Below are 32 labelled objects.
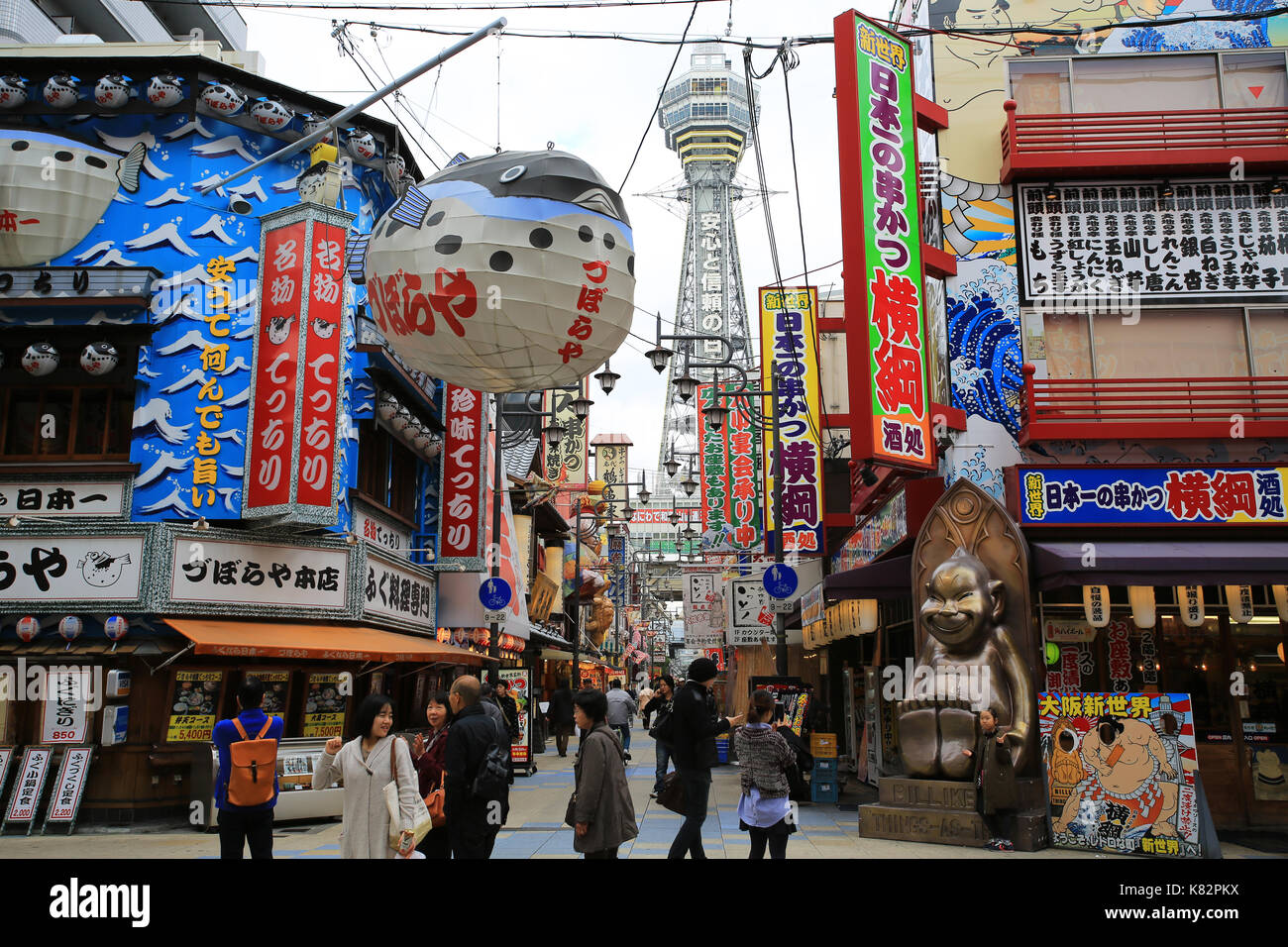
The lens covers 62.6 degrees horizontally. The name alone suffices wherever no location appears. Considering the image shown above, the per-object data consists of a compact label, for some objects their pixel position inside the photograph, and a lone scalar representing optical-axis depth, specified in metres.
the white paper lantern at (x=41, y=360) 15.61
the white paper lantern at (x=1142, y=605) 13.57
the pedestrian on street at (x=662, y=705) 16.82
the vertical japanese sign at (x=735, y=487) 27.14
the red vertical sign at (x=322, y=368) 15.86
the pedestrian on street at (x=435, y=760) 7.97
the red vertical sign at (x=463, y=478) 22.12
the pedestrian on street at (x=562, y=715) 26.97
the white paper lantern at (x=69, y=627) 14.88
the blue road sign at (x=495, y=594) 20.06
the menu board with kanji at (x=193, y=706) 15.11
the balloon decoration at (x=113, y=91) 16.70
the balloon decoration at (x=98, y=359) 15.77
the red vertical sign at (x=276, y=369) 15.77
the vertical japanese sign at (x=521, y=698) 21.83
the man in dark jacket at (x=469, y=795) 7.68
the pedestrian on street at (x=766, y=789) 8.71
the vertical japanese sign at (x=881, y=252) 13.47
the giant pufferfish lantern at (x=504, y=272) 8.30
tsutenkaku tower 141.75
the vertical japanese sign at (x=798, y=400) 21.55
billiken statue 12.94
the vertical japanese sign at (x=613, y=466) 62.35
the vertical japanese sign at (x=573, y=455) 43.25
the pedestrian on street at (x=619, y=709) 20.12
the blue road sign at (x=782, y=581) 18.48
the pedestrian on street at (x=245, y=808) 8.05
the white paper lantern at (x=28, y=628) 14.81
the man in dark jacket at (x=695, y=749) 8.95
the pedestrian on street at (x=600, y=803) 7.56
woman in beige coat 7.07
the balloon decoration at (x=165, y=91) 16.78
